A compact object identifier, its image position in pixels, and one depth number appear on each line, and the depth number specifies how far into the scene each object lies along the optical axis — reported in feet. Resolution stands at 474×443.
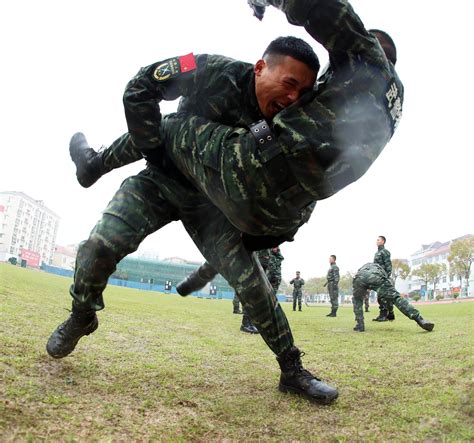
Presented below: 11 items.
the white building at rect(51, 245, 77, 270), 354.13
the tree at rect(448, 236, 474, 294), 161.17
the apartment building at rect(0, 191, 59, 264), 283.18
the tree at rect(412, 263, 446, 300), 188.24
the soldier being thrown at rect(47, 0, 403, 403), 5.31
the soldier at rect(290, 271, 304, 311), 59.03
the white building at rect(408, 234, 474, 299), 236.43
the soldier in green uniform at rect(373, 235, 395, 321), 31.53
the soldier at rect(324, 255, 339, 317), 43.13
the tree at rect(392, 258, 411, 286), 201.46
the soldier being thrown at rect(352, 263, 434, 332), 21.53
